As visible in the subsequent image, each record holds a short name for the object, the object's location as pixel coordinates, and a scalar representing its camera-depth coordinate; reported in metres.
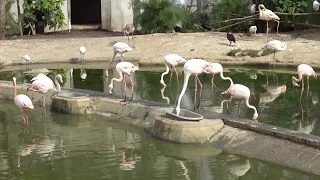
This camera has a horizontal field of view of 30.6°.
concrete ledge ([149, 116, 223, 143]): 8.16
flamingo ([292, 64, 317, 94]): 10.96
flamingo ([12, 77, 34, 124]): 9.66
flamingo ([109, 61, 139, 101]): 10.32
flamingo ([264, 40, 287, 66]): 15.12
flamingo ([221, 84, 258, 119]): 9.00
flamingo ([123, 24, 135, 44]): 18.88
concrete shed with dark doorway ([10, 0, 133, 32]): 23.28
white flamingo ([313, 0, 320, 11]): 18.66
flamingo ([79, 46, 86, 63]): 16.77
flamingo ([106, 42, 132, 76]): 14.51
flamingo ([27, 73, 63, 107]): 10.26
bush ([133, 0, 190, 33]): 20.70
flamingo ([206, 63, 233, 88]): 10.78
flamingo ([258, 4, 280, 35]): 17.64
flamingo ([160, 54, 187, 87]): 11.57
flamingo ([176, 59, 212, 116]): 8.92
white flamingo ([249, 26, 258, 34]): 19.23
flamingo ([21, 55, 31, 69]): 16.14
